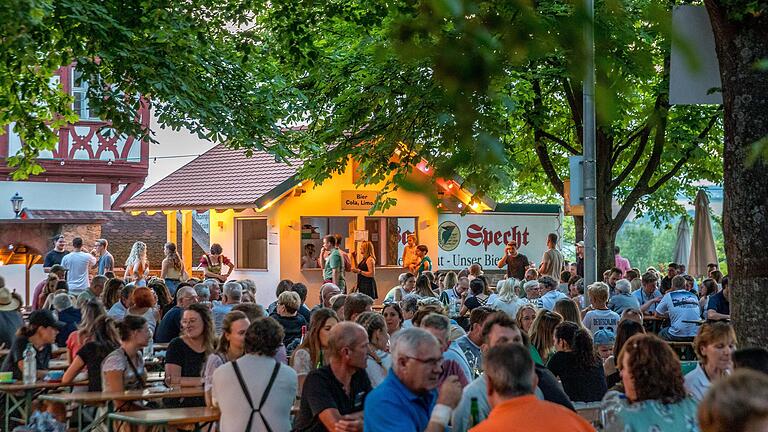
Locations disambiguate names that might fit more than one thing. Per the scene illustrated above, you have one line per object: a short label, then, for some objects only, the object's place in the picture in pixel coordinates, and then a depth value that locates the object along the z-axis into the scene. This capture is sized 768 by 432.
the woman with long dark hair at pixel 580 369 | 8.80
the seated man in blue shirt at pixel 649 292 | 18.10
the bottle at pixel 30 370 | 10.55
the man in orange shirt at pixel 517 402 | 4.77
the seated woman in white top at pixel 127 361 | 9.45
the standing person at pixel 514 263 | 23.19
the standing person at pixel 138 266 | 21.25
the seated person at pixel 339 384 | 6.80
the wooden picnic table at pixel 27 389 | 10.28
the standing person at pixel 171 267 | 19.31
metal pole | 14.08
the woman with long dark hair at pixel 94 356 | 10.01
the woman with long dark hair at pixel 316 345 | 9.04
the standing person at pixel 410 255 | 26.58
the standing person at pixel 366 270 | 24.25
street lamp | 29.05
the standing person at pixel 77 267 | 21.17
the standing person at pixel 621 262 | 25.28
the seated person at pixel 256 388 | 7.38
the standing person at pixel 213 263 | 21.78
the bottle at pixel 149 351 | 12.14
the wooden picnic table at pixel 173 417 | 8.11
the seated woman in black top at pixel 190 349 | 9.73
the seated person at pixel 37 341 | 10.91
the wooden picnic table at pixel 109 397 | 9.17
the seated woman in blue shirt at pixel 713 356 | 7.22
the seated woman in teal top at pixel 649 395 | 5.57
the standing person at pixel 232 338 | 9.13
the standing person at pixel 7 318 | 13.04
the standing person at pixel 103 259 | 21.78
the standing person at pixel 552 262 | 21.00
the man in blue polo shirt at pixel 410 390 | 5.64
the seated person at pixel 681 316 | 15.20
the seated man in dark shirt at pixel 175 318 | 13.34
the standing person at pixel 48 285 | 17.34
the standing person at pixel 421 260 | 24.36
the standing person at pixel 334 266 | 22.33
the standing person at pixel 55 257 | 21.95
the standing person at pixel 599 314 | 12.63
